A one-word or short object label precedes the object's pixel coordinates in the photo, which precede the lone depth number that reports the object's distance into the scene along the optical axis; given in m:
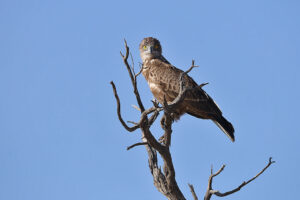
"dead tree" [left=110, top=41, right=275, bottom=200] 11.64
